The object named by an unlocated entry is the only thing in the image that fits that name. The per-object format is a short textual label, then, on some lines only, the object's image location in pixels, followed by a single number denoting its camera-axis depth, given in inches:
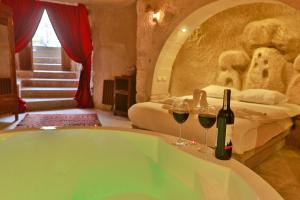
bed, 93.1
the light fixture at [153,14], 157.5
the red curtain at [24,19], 189.6
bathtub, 48.9
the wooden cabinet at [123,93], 187.3
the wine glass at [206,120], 45.1
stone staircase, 215.3
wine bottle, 41.3
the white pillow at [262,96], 135.0
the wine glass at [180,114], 49.9
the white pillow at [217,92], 154.5
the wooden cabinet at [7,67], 153.2
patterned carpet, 158.7
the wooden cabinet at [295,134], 134.0
